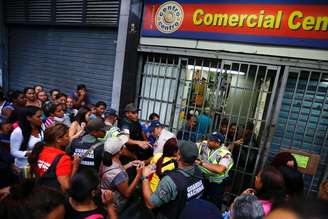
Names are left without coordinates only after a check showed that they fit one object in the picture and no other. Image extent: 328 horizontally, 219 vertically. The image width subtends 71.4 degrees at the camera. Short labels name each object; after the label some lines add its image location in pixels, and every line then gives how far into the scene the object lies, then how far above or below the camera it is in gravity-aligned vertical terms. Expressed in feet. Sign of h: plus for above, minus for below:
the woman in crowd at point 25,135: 10.13 -3.22
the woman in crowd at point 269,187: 6.99 -2.66
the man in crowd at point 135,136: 12.98 -3.35
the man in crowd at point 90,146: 8.99 -2.92
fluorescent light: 15.78 +1.60
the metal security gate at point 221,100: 15.25 -0.60
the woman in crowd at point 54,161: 7.58 -3.18
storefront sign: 13.10 +4.84
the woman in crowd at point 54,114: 13.43 -2.76
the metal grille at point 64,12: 20.38 +5.78
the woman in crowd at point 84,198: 5.96 -3.34
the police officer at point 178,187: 7.28 -3.26
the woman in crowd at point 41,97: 18.43 -2.40
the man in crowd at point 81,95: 21.08 -2.13
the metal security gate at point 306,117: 13.88 -0.74
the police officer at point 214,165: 10.94 -3.46
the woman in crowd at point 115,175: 8.49 -3.62
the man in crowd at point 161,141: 11.84 -2.90
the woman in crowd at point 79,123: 13.10 -3.10
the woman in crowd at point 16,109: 10.98 -2.47
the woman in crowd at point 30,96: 16.45 -2.20
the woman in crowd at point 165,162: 8.22 -2.77
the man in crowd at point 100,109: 16.19 -2.40
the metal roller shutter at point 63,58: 21.36 +1.24
